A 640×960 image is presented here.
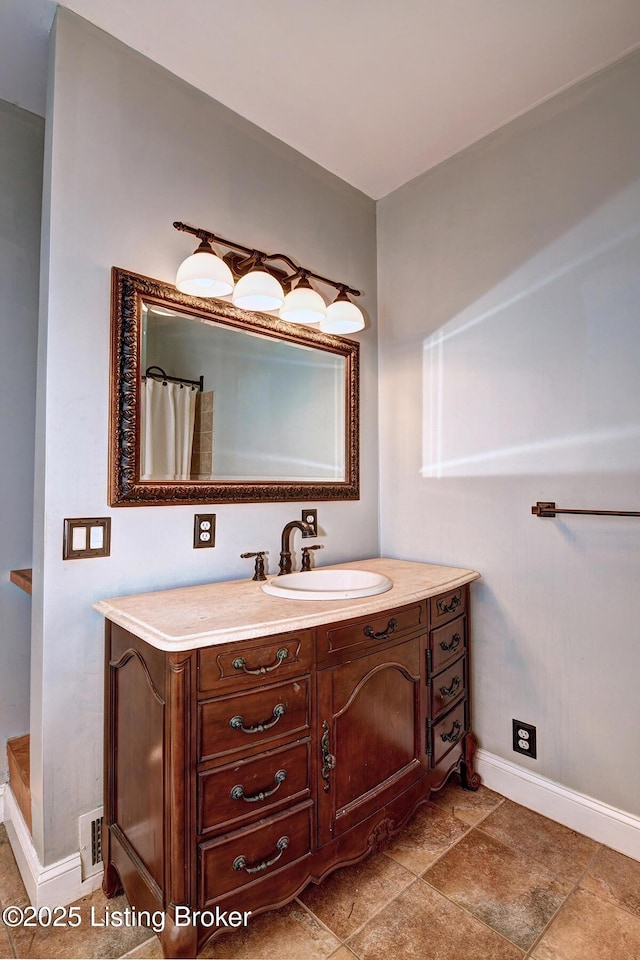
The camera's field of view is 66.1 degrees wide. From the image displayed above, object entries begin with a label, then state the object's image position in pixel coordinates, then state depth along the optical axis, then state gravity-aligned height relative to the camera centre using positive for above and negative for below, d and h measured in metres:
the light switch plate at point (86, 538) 1.43 -0.12
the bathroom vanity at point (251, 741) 1.12 -0.65
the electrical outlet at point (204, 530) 1.73 -0.12
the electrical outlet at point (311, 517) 2.09 -0.09
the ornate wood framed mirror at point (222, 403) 1.56 +0.35
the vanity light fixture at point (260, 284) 1.61 +0.76
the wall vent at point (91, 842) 1.44 -1.02
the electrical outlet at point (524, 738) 1.85 -0.93
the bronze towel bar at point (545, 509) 1.77 -0.05
